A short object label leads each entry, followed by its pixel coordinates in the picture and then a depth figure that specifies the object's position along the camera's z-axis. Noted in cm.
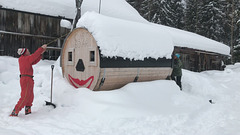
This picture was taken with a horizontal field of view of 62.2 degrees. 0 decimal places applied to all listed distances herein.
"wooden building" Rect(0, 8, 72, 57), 1004
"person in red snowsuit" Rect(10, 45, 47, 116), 461
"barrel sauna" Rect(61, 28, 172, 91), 516
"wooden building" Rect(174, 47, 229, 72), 1405
